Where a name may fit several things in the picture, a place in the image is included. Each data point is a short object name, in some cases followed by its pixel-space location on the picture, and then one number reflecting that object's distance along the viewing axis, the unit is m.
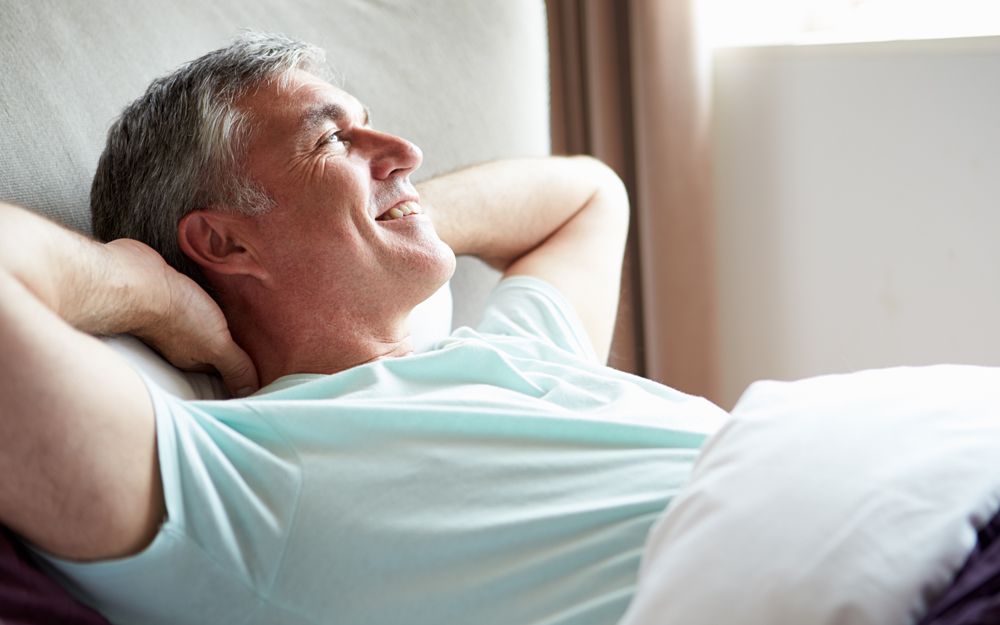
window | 2.31
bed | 0.85
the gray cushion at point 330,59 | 1.30
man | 0.97
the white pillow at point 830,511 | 0.84
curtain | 2.37
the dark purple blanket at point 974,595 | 0.77
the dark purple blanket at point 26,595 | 0.92
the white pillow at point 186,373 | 1.20
